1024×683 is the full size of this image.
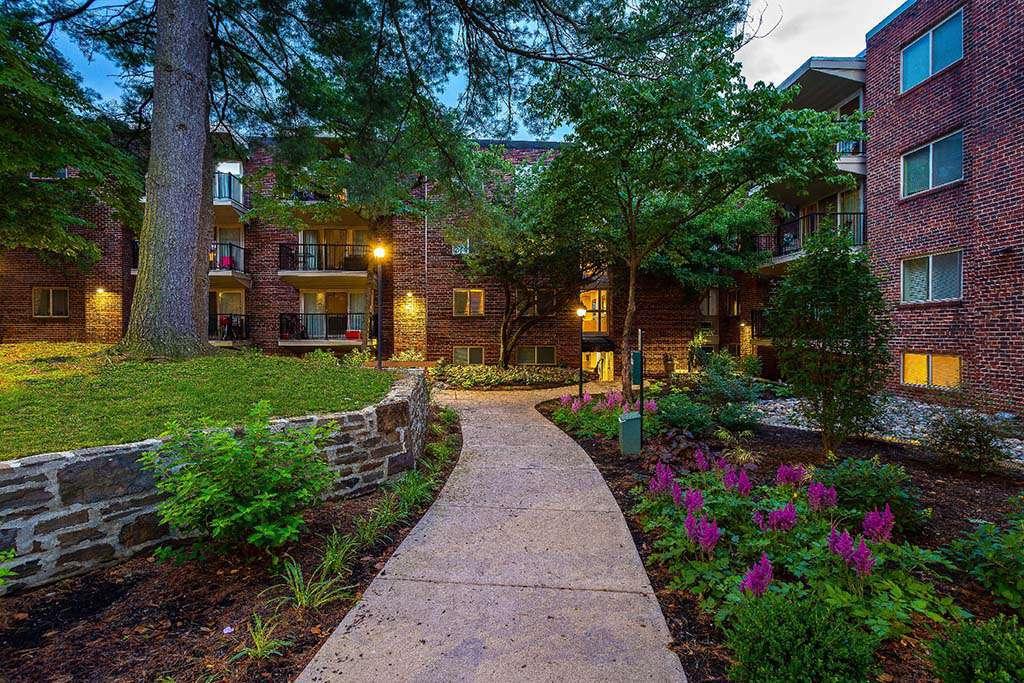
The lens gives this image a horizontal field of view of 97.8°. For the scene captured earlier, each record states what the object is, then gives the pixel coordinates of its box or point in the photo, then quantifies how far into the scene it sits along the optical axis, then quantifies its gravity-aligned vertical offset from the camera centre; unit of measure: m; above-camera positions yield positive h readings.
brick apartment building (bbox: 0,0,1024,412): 8.43 +2.16
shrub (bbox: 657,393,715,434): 6.54 -1.15
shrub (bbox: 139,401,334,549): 2.71 -0.92
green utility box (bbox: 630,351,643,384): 6.14 -0.36
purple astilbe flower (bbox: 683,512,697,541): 2.96 -1.25
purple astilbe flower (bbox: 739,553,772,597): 2.31 -1.25
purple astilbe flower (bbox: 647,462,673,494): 3.88 -1.25
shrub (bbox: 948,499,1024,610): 2.55 -1.34
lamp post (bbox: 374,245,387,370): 10.76 +1.98
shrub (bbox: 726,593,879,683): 1.70 -1.22
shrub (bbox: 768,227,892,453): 4.97 +0.07
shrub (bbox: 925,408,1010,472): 4.86 -1.16
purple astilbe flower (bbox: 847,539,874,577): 2.42 -1.20
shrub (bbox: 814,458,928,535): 3.37 -1.19
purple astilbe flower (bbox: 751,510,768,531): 3.03 -1.24
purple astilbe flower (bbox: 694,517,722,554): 2.81 -1.25
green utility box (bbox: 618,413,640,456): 5.82 -1.26
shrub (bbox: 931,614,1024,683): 1.53 -1.12
